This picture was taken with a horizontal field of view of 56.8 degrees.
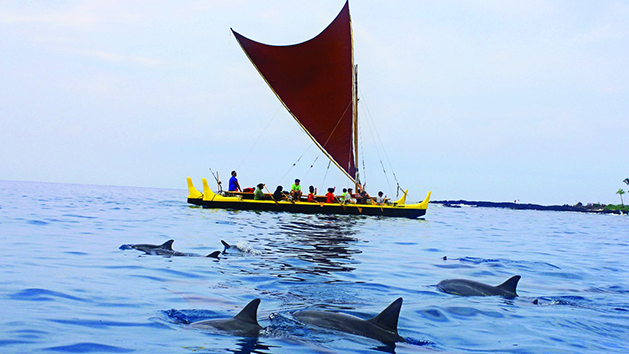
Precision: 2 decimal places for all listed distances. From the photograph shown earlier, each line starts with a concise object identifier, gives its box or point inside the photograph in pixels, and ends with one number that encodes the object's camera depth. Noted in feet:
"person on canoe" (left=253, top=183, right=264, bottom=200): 110.42
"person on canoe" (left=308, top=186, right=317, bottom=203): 110.83
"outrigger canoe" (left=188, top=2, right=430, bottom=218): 122.72
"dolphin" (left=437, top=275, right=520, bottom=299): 30.14
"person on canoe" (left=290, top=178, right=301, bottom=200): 109.91
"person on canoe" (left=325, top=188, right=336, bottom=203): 109.70
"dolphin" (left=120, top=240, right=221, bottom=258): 39.99
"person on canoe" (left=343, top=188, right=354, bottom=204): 111.36
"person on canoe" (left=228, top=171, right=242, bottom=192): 117.29
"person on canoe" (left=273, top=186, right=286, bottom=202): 108.17
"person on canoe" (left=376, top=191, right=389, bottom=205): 113.52
